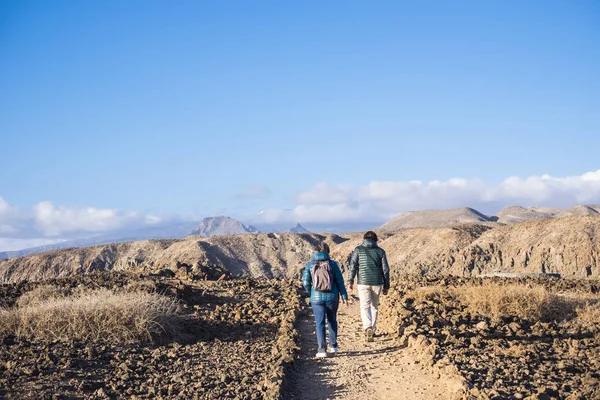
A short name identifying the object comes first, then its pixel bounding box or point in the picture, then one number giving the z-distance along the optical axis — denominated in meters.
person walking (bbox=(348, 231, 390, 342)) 10.24
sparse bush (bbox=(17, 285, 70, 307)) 12.91
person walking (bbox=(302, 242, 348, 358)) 9.27
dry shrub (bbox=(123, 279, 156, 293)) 14.23
